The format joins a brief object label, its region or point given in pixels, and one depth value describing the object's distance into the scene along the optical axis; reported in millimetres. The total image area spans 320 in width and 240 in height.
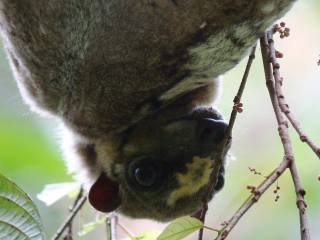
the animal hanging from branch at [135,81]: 5727
